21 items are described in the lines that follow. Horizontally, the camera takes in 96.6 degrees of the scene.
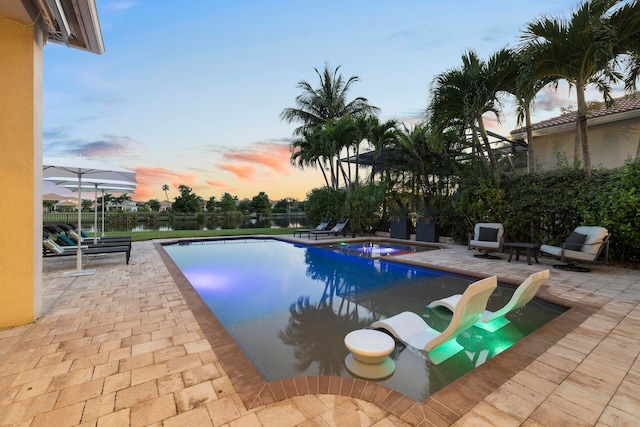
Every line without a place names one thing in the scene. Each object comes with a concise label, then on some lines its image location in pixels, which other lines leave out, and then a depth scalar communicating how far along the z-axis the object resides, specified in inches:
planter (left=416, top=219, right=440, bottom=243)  476.7
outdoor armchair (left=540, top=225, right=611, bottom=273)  249.4
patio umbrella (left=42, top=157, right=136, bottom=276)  207.2
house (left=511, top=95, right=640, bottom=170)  387.2
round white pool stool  101.1
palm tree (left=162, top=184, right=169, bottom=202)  3280.5
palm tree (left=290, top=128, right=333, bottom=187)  637.9
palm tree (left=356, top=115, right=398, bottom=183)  558.9
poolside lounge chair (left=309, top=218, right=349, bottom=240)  505.0
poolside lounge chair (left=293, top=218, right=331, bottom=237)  552.0
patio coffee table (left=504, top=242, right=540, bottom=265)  285.4
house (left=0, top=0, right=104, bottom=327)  126.8
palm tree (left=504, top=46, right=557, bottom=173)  291.6
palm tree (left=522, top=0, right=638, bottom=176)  255.9
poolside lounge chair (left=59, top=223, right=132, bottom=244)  332.4
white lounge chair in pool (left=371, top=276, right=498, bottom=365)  107.8
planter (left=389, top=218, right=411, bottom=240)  524.1
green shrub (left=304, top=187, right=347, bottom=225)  604.1
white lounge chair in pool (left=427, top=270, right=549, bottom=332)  139.4
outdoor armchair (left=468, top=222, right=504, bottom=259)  320.8
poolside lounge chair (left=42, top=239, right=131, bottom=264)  256.2
